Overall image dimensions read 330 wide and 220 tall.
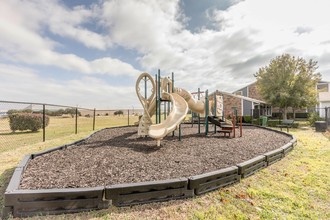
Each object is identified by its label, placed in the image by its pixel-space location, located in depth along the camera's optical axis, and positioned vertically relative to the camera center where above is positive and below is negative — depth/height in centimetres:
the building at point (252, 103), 2339 +162
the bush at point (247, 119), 2046 -58
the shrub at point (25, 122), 1186 -66
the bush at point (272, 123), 1718 -88
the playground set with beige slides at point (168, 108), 661 +35
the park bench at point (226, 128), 859 -75
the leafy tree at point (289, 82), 1653 +333
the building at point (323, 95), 2327 +292
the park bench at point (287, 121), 1257 -51
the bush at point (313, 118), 1615 -31
